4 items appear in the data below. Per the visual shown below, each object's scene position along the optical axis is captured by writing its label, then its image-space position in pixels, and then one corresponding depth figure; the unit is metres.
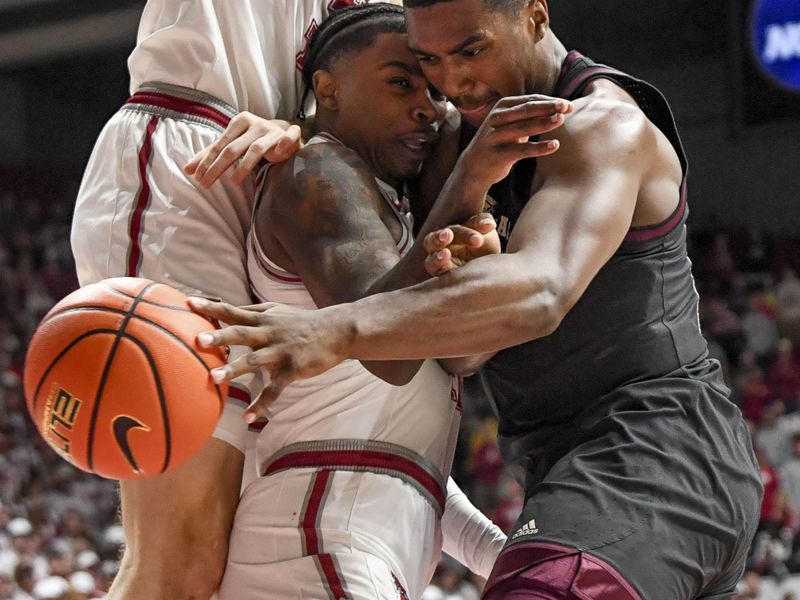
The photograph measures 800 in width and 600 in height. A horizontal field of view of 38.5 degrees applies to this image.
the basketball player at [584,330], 2.24
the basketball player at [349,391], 2.66
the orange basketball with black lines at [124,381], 2.18
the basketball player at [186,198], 2.91
